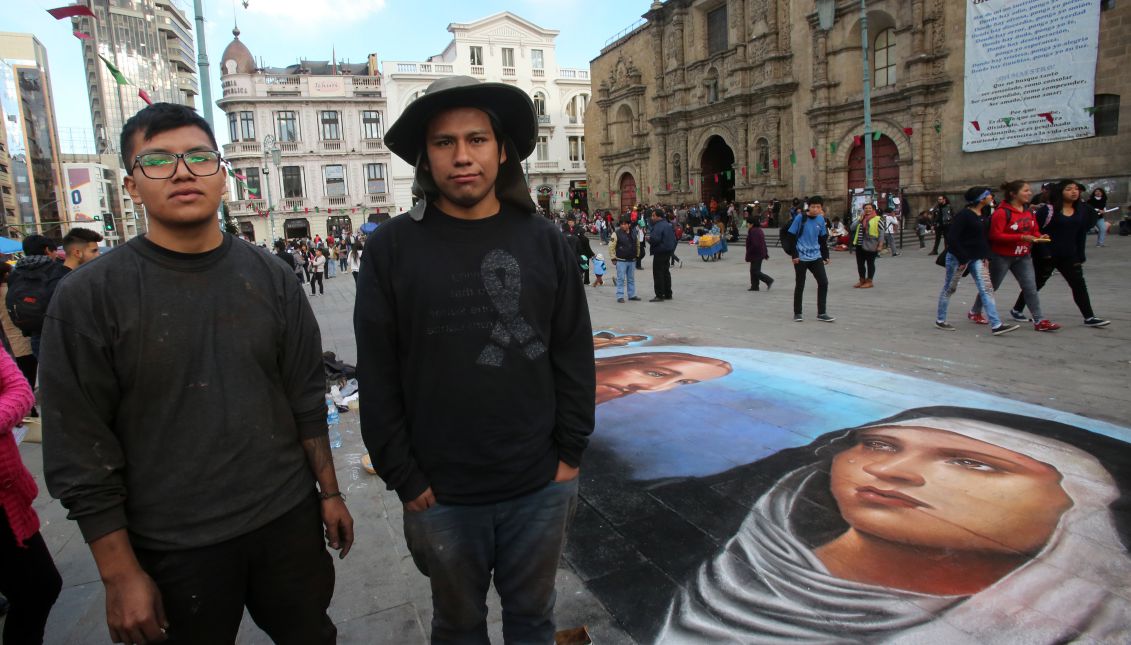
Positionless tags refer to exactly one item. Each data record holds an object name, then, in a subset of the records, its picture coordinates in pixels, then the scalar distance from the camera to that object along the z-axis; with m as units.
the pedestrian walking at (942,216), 16.12
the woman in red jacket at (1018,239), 6.86
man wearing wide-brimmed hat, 1.67
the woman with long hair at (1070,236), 6.86
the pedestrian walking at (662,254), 11.62
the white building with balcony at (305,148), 43.84
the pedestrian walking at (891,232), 17.58
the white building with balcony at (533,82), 46.94
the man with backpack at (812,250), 8.55
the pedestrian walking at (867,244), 11.21
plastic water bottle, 4.79
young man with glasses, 1.46
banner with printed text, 16.95
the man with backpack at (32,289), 5.04
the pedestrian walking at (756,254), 12.36
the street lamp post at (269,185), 40.74
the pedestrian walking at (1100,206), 15.44
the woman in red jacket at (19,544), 2.10
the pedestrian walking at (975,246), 7.07
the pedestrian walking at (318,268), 17.22
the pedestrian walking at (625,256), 11.53
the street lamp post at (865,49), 16.38
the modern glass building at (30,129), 57.22
